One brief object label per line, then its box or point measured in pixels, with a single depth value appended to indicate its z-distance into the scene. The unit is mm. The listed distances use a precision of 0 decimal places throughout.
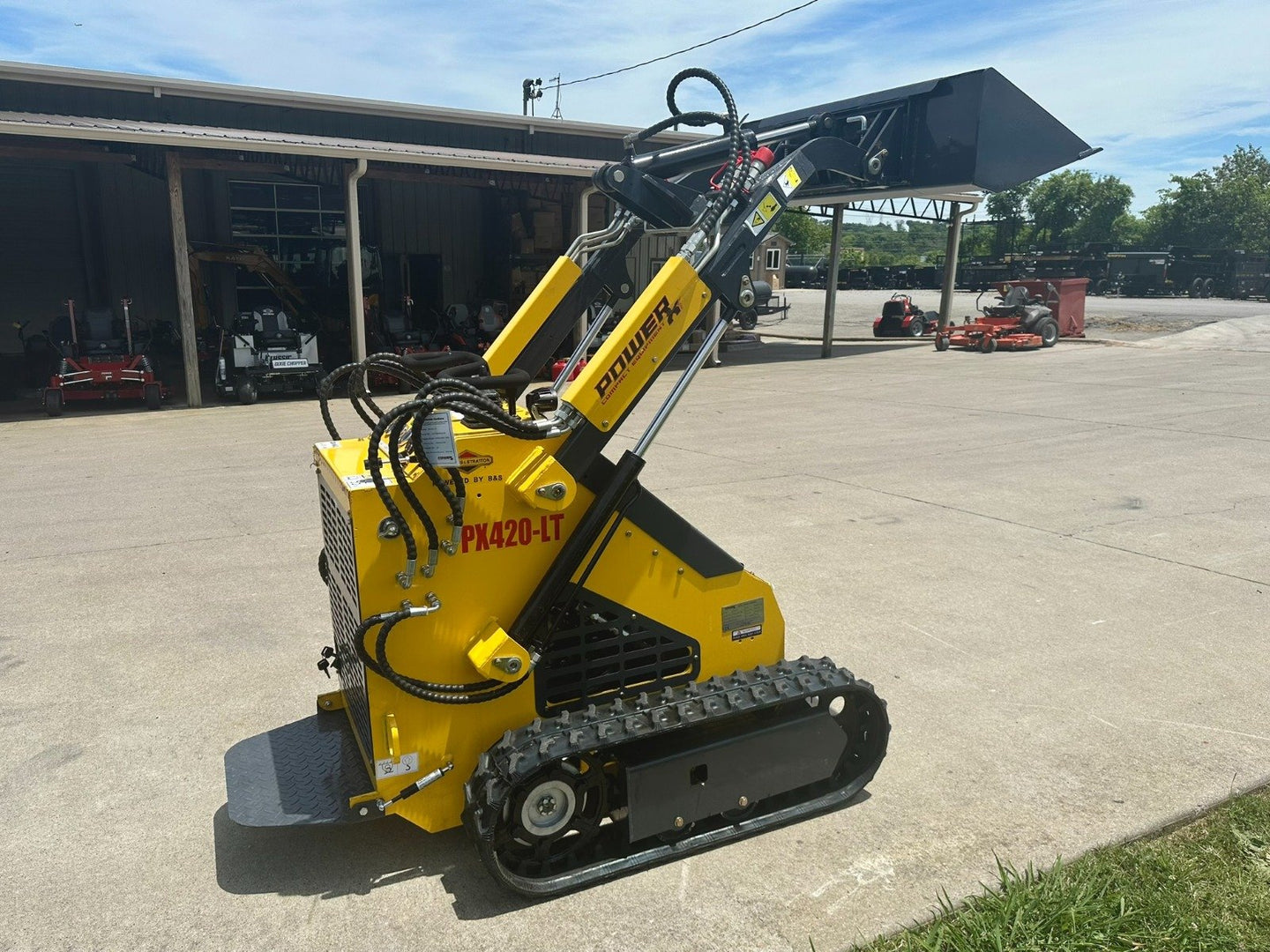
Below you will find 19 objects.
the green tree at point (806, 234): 93875
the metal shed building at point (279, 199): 16844
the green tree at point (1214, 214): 69750
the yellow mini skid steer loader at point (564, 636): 2998
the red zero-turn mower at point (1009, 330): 24125
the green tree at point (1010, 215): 73750
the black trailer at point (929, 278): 58344
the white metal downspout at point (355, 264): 15328
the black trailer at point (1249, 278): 48406
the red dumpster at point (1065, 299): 25984
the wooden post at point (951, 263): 24877
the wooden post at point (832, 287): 21688
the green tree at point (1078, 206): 80000
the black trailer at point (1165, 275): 48938
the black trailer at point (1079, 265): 47219
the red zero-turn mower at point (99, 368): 14320
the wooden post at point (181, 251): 14070
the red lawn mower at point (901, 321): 28812
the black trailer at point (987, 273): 45594
